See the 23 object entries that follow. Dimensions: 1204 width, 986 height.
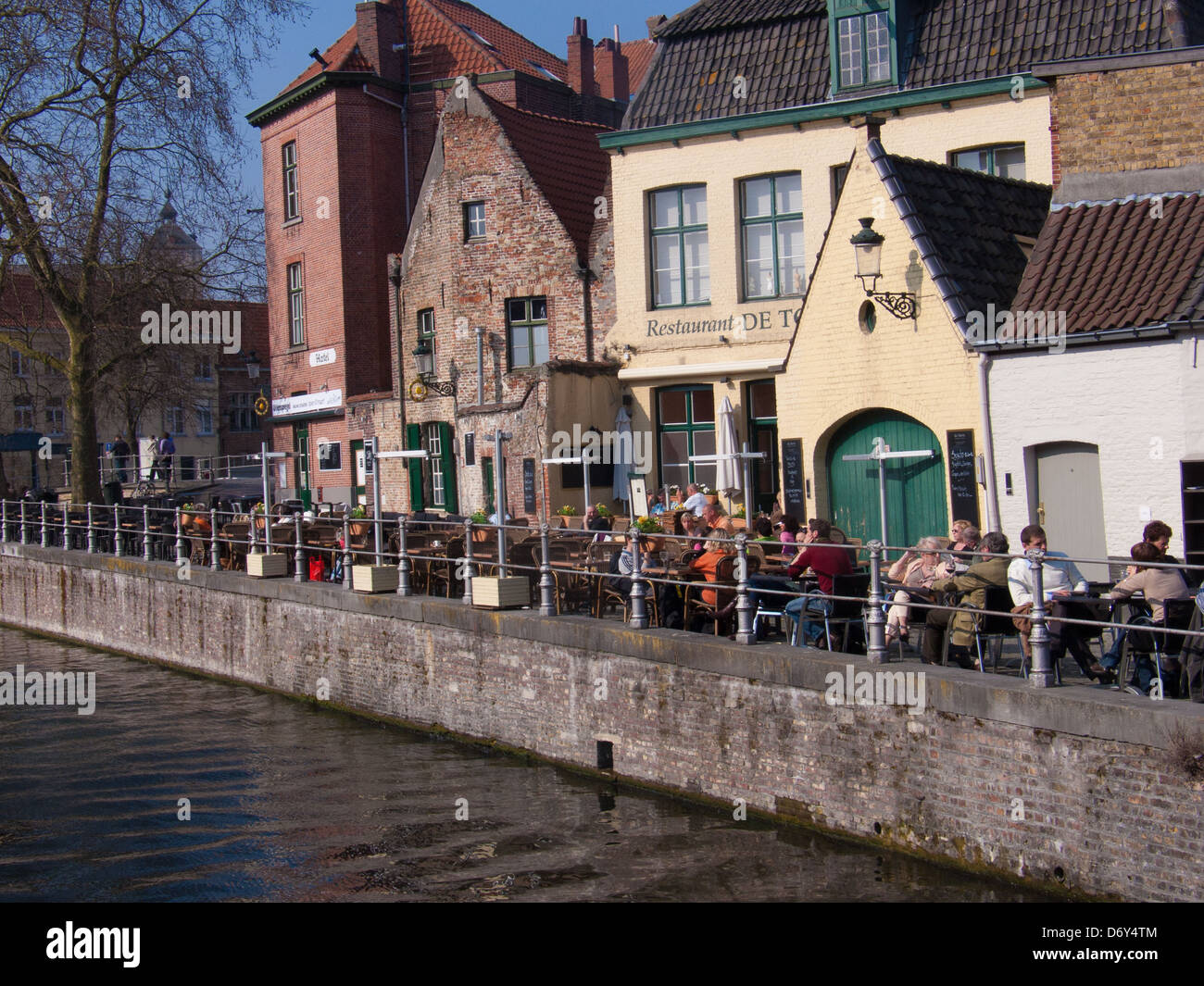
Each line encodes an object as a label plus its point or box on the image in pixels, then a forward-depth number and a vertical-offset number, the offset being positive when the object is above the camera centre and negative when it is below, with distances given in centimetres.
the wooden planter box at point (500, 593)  1382 -87
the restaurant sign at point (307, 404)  3247 +260
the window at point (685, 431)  2309 +112
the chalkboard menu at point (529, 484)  2393 +34
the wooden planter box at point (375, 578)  1583 -78
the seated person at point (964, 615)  1011 -93
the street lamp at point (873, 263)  1658 +276
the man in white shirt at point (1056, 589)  952 -76
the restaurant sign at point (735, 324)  2195 +280
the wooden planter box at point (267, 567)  1841 -70
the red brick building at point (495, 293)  2538 +411
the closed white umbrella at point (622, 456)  2361 +76
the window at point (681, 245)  2269 +417
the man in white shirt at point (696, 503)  1920 -7
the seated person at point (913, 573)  1163 -74
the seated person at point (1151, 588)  941 -73
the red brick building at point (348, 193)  3256 +769
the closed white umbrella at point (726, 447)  2125 +75
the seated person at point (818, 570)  1127 -64
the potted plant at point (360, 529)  1838 -24
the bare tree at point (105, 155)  2503 +676
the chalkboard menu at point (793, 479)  1847 +21
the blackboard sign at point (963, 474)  1636 +16
